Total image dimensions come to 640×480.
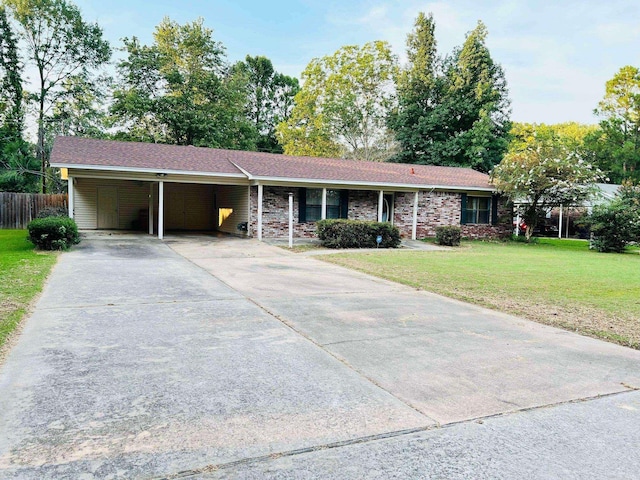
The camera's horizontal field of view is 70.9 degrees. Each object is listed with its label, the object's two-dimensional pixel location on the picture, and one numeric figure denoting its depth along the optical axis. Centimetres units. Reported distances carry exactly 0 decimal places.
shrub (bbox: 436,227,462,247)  1733
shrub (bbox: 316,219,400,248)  1497
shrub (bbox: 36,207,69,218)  1371
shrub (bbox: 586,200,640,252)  1666
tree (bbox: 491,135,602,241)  1861
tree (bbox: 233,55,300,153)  4247
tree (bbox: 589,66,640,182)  3225
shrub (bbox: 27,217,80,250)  1127
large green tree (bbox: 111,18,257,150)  2719
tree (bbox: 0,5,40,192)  2520
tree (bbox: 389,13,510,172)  3216
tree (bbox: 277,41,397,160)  3562
